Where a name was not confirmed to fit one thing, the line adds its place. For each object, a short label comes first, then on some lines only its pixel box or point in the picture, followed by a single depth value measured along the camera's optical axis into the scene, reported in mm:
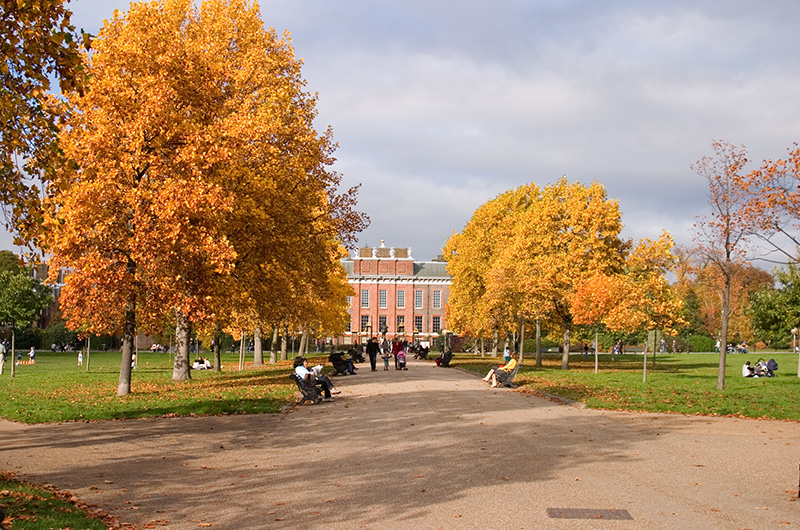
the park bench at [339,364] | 34594
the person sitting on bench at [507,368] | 26859
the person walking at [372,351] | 39625
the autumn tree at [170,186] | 19438
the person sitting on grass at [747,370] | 32775
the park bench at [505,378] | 26562
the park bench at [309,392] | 20406
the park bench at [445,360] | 44875
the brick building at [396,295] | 102250
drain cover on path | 7703
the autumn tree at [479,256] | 49562
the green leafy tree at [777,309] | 35406
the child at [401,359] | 39503
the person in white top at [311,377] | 20552
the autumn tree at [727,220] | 22406
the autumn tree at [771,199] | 22328
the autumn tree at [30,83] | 9148
